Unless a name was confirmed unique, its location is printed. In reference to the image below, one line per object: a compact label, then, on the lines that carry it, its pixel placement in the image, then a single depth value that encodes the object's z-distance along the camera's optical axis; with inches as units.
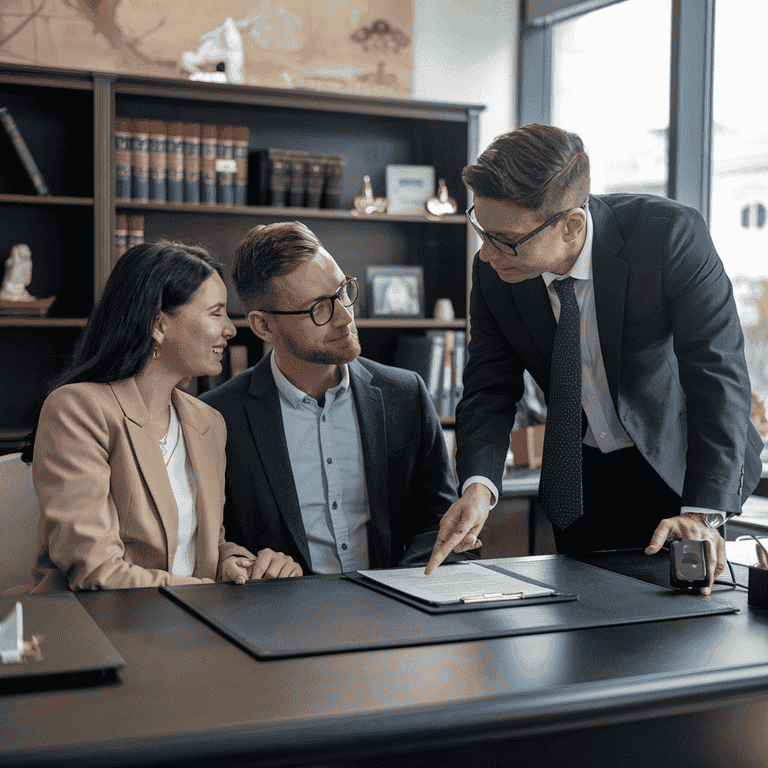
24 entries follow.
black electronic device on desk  56.3
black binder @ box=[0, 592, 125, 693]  38.4
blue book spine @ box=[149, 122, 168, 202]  133.0
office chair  67.9
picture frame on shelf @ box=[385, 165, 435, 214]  153.6
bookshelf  128.6
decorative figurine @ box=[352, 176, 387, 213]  147.8
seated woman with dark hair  61.1
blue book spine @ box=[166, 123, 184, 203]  134.3
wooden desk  34.2
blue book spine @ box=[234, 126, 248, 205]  138.3
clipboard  51.5
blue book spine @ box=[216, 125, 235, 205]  137.2
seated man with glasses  75.3
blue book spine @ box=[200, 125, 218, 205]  136.1
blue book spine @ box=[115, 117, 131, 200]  130.9
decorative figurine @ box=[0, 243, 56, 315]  128.3
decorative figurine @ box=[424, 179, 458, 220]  148.6
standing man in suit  65.9
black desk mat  45.3
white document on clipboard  53.5
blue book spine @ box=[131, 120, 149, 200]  132.1
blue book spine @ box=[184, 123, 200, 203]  135.6
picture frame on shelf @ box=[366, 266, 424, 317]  150.6
